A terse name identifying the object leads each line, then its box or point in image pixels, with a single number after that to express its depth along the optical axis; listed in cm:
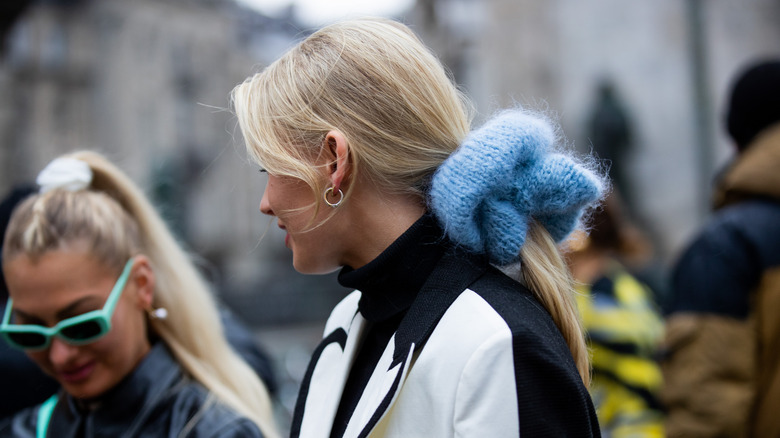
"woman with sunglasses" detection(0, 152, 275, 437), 216
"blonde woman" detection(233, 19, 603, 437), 141
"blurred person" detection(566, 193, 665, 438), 377
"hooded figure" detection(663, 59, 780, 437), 281
